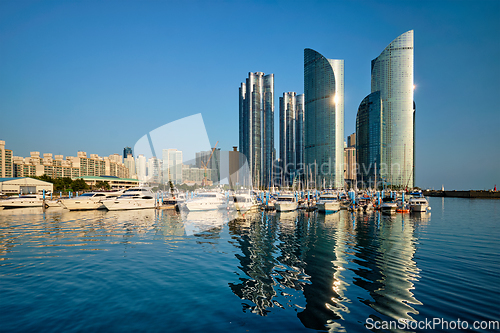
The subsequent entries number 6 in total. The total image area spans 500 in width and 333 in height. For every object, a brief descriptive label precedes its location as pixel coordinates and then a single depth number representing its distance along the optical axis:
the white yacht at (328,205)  41.97
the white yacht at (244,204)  43.76
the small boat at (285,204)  43.36
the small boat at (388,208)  41.58
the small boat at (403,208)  43.53
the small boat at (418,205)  42.66
